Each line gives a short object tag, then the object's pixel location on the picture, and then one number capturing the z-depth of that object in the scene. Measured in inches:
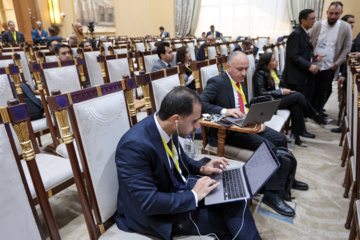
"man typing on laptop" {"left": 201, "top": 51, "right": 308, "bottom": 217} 68.9
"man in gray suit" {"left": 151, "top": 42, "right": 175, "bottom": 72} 120.1
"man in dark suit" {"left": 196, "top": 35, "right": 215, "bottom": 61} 175.9
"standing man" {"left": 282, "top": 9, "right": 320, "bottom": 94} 110.0
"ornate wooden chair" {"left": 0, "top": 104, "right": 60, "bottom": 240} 30.8
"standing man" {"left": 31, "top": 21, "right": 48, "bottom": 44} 265.1
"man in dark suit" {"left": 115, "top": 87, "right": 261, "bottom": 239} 35.8
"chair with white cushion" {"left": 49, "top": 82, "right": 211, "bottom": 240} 37.1
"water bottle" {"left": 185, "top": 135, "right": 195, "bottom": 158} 75.4
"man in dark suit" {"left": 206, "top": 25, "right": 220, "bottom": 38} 322.1
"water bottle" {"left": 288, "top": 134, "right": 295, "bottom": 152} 101.2
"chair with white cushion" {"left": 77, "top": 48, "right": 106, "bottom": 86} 119.9
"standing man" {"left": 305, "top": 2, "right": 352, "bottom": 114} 113.9
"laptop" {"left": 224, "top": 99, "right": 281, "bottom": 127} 60.3
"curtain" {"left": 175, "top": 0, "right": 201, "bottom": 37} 377.6
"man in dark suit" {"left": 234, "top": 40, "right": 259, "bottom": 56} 177.9
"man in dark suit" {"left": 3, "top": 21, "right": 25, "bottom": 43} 243.3
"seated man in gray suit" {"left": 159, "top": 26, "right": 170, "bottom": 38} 347.3
